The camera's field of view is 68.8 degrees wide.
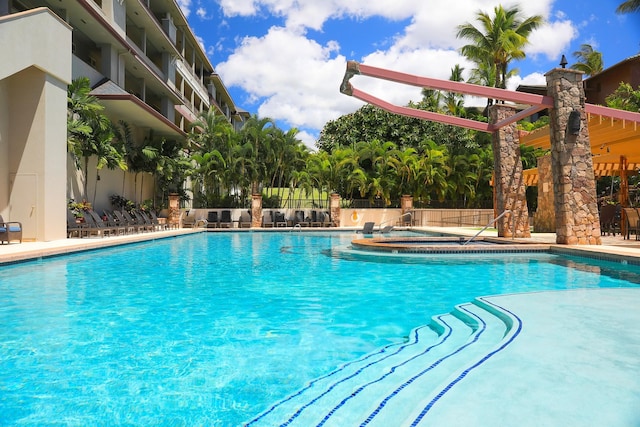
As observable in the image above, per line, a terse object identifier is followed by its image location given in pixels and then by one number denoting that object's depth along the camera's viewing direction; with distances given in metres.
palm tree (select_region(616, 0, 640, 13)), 26.38
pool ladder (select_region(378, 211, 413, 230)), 25.42
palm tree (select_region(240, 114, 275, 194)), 24.98
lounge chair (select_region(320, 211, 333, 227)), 25.28
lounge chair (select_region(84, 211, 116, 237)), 15.01
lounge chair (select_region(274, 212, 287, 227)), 24.48
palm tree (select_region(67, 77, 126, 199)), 15.48
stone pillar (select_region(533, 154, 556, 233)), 17.30
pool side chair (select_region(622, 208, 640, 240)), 13.29
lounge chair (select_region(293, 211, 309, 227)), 24.69
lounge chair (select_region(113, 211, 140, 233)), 17.08
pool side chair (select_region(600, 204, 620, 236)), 15.48
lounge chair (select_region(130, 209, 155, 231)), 18.54
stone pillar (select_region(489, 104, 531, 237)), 15.24
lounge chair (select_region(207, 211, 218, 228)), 24.27
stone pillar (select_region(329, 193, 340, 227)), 25.12
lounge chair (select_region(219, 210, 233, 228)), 24.42
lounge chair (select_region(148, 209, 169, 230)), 19.69
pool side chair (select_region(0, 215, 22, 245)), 11.94
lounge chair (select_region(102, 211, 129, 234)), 16.47
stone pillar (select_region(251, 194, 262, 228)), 24.02
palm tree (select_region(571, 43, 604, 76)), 38.41
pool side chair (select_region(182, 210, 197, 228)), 24.39
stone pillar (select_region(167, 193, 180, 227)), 23.34
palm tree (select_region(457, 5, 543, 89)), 27.47
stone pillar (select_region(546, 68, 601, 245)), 11.90
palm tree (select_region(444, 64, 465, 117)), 32.53
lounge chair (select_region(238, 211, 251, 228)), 24.21
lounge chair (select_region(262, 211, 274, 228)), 24.31
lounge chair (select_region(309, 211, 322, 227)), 24.97
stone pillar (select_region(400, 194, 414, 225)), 25.92
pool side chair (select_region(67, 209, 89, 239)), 14.64
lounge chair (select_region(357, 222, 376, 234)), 17.08
